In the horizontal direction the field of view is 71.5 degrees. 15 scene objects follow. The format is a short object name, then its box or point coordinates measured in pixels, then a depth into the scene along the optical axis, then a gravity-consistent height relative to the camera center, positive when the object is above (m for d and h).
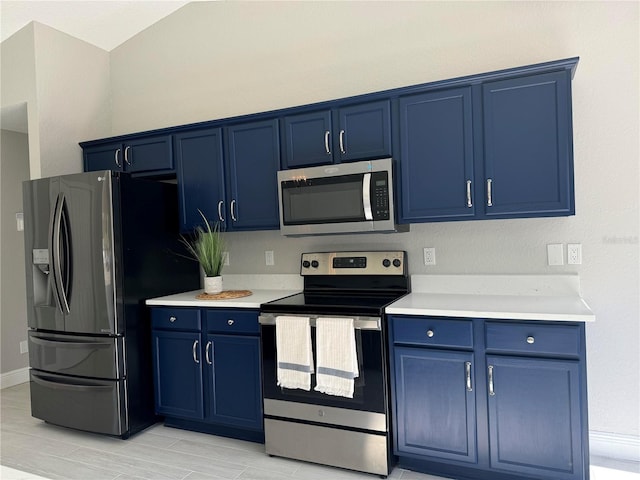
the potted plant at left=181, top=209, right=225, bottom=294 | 3.10 -0.12
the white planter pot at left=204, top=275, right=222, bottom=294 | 3.10 -0.32
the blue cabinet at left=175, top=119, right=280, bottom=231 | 2.98 +0.44
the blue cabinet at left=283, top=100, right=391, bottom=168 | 2.64 +0.61
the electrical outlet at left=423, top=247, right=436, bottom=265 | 2.86 -0.16
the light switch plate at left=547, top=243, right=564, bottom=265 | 2.58 -0.16
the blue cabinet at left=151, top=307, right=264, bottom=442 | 2.74 -0.85
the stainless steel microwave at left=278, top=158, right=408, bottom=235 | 2.57 +0.22
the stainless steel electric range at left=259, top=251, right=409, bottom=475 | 2.32 -0.90
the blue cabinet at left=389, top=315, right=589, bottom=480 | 2.03 -0.82
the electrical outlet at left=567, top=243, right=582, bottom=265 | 2.55 -0.16
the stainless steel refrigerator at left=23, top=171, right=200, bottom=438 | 2.84 -0.35
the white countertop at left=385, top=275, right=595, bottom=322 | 2.10 -0.39
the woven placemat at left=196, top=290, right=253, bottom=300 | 2.94 -0.38
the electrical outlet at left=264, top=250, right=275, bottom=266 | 3.35 -0.16
